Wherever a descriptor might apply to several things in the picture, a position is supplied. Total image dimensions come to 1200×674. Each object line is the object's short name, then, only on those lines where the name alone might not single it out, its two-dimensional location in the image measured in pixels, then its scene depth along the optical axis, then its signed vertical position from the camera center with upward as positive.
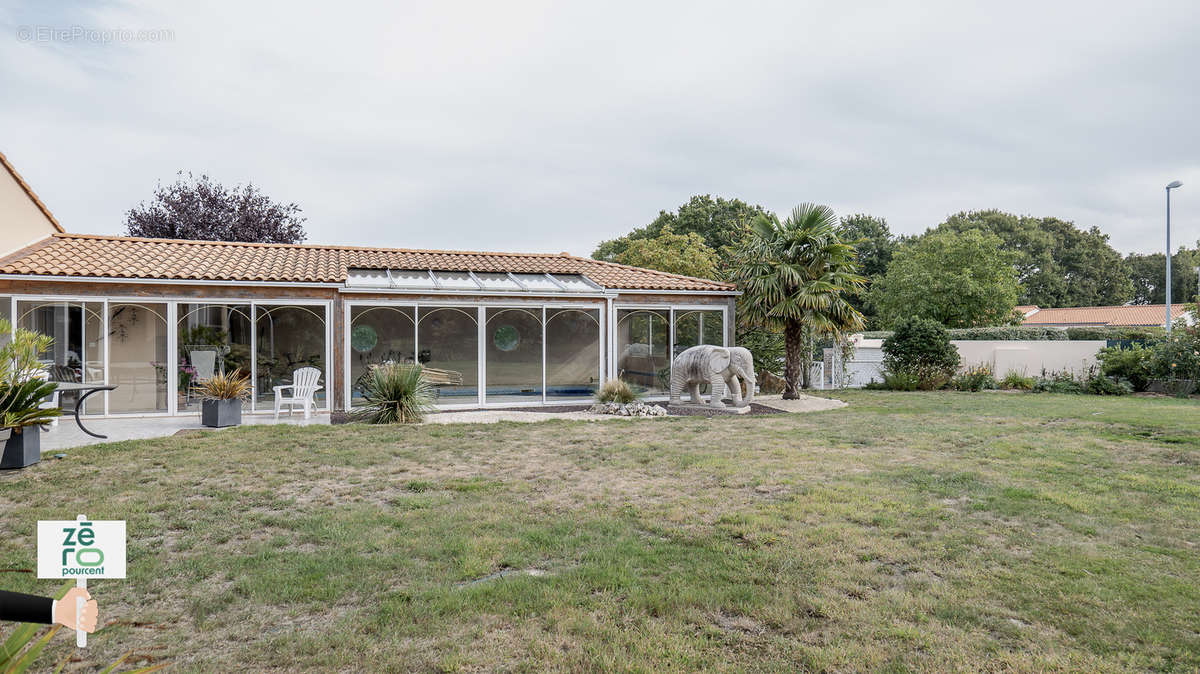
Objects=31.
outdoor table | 8.48 -0.58
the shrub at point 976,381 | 18.30 -1.21
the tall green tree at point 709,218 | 40.59 +8.28
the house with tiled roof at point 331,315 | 11.90 +0.66
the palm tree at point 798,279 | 14.88 +1.53
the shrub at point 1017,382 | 18.31 -1.26
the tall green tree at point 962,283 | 35.72 +3.34
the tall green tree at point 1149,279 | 56.19 +5.51
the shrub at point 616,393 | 13.15 -1.07
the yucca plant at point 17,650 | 1.30 -0.66
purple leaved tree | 28.72 +6.23
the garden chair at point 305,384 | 11.97 -0.76
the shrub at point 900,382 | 18.45 -1.26
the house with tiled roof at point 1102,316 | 43.38 +1.64
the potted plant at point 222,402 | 10.62 -0.97
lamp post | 20.02 +4.43
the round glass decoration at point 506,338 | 15.76 +0.15
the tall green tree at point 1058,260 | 50.56 +6.57
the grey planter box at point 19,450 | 7.16 -1.18
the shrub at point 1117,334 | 20.18 +0.20
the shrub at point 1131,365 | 17.30 -0.74
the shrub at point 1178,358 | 16.58 -0.53
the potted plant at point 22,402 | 6.86 -0.61
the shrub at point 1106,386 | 16.92 -1.30
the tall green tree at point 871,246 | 47.50 +7.52
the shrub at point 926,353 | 18.52 -0.38
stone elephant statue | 13.72 -0.63
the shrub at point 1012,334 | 28.88 +0.28
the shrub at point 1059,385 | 17.69 -1.32
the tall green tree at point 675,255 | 29.53 +4.28
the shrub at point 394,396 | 11.19 -0.95
